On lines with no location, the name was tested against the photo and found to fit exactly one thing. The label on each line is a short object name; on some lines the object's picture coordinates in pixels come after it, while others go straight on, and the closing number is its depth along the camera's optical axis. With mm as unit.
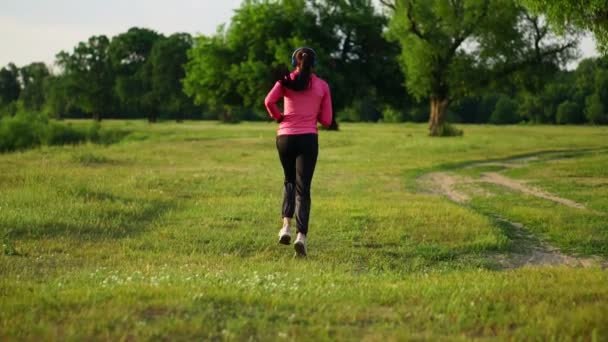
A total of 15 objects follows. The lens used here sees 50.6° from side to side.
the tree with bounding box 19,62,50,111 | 113788
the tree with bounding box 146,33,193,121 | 87625
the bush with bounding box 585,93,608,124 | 89750
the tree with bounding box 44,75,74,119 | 93688
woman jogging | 8812
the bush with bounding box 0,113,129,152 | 40469
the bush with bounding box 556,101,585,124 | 94812
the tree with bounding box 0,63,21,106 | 124312
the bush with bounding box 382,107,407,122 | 112688
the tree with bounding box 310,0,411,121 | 59469
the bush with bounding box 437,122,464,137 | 49719
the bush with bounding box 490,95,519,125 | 108312
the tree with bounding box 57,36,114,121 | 94125
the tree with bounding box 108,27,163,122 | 90438
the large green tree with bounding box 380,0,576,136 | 46781
